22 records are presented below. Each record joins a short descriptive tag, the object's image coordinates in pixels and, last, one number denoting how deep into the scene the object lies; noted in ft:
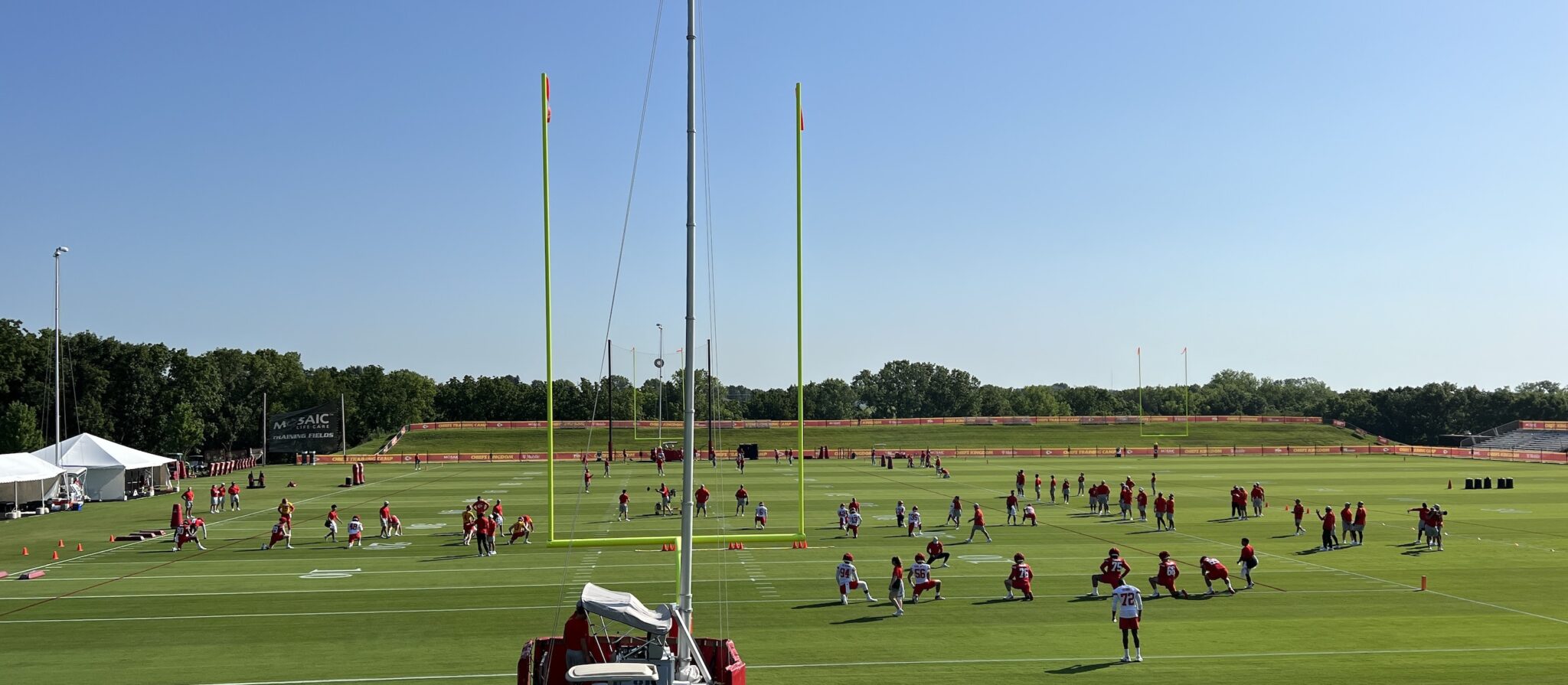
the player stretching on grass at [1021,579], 81.41
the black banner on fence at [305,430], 304.71
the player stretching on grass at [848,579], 80.33
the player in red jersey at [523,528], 118.83
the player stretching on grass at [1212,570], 83.46
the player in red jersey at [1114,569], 74.64
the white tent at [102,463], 179.83
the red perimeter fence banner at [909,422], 408.67
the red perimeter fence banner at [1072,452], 314.96
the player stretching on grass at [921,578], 80.74
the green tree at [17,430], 292.61
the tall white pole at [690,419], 45.01
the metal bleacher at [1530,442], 341.80
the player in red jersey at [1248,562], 86.43
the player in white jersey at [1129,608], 62.23
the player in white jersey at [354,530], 116.98
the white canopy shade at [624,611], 43.21
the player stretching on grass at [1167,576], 82.43
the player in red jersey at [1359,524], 112.16
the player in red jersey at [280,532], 117.29
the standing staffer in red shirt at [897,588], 77.77
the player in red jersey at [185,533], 116.67
